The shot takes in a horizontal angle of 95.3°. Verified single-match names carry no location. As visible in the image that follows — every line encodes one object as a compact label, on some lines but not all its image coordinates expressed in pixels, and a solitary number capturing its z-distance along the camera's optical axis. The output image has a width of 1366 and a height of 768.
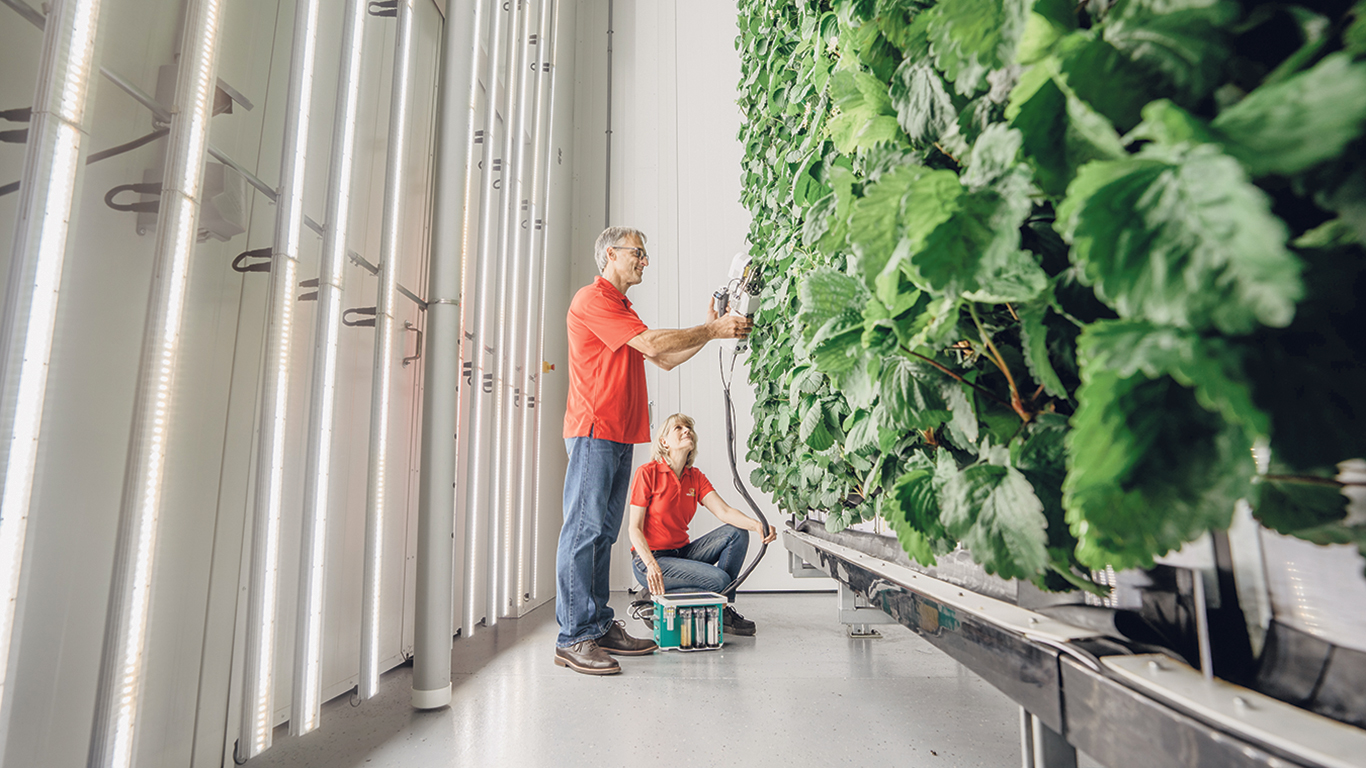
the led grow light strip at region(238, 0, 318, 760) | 1.27
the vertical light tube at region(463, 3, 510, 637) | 2.53
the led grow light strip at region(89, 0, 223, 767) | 0.98
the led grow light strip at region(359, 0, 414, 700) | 1.69
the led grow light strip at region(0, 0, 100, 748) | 0.84
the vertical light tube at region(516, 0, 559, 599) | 3.26
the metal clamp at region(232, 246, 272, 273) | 1.45
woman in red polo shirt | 3.11
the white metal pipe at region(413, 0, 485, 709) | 1.84
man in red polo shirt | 2.31
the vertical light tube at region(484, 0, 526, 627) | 2.77
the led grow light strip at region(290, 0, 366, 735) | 1.42
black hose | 2.91
